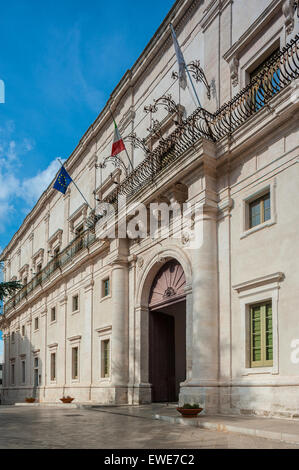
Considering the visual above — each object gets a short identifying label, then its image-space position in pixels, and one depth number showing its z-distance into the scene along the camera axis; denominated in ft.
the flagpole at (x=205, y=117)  47.84
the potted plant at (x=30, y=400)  91.86
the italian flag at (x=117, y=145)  60.95
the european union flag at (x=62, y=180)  75.51
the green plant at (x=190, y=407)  37.65
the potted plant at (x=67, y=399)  71.72
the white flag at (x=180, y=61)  50.83
